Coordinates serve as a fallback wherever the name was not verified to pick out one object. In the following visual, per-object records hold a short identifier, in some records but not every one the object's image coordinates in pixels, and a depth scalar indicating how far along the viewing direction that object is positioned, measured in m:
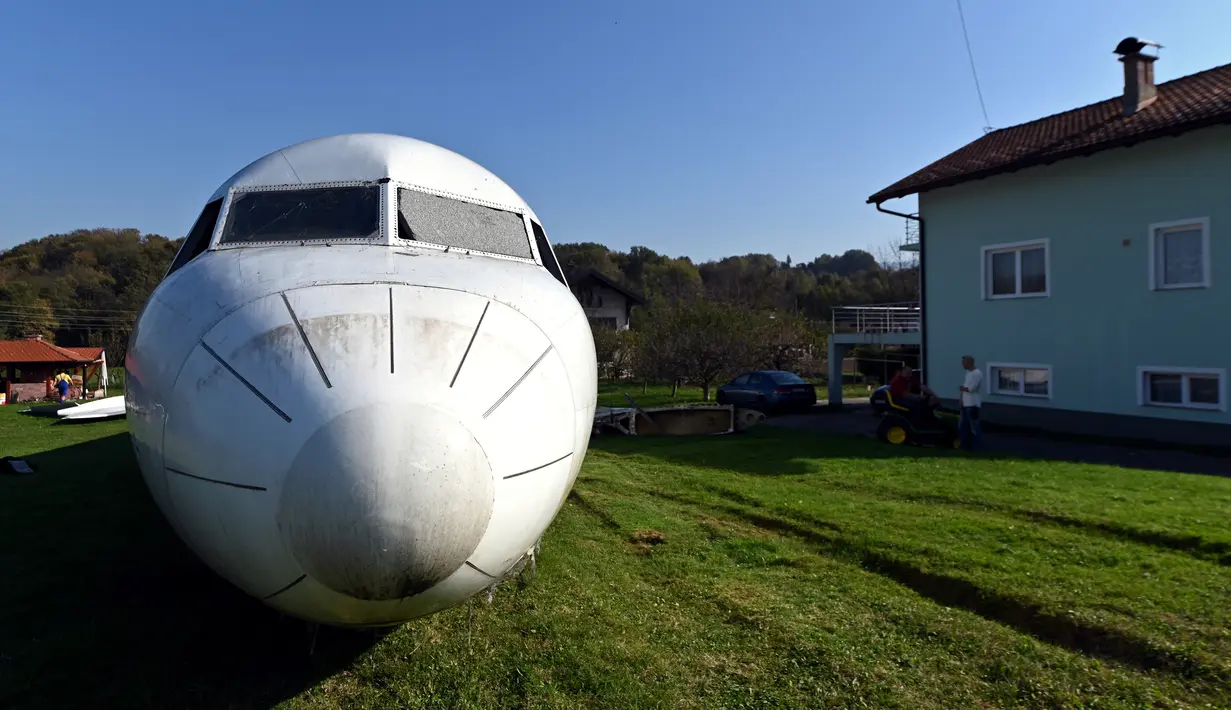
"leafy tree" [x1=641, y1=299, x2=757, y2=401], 26.94
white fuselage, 2.30
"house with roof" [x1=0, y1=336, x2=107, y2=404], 33.56
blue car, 21.23
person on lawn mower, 13.54
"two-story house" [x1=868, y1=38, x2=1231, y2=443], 13.70
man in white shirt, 13.04
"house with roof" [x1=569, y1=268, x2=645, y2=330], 43.78
